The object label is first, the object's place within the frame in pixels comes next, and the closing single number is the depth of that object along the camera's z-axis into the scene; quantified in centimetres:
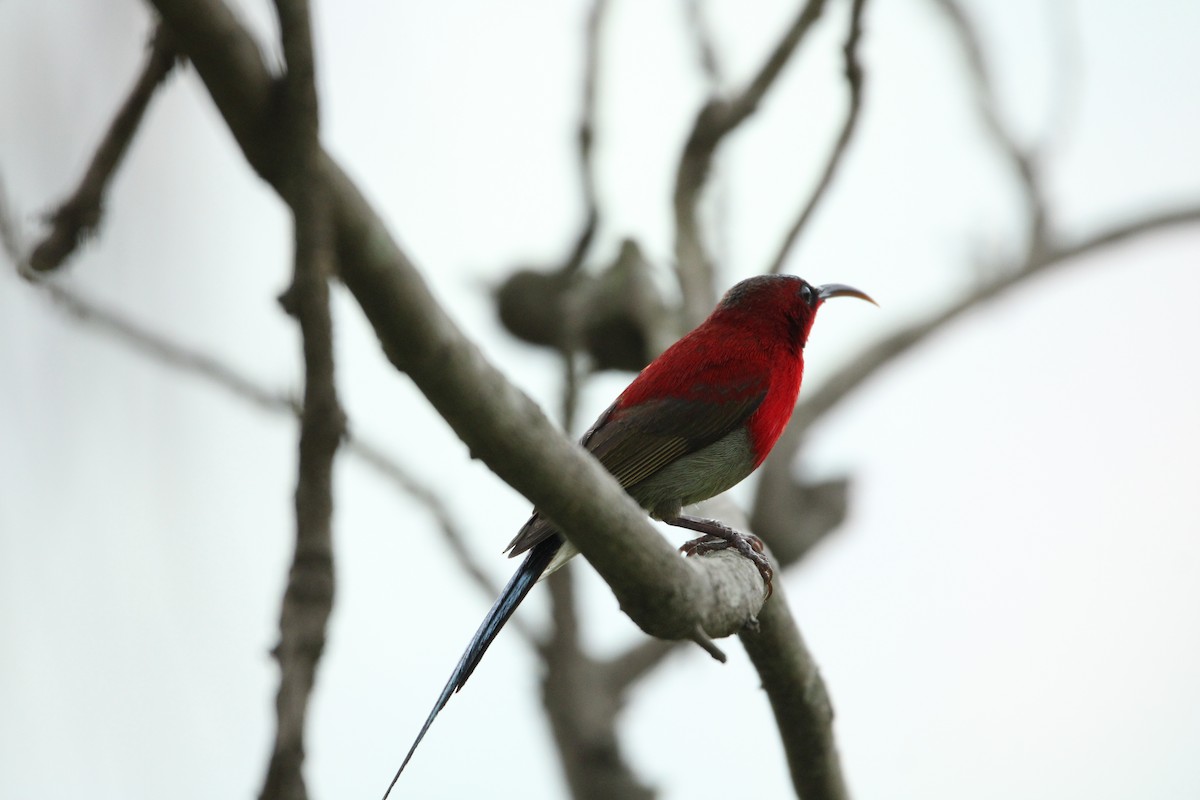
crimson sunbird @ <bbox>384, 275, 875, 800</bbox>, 720
